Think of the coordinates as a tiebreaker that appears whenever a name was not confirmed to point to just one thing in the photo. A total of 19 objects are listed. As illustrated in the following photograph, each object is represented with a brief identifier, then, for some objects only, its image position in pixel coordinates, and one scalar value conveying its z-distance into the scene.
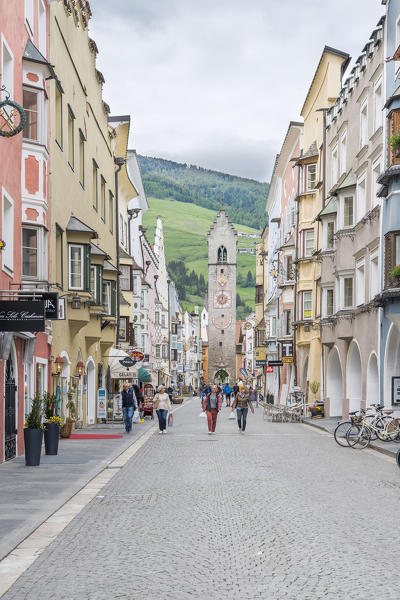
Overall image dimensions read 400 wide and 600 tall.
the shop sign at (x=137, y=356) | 38.44
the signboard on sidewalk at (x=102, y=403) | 36.25
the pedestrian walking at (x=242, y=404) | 28.34
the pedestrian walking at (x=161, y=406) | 29.83
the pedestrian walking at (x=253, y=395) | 69.62
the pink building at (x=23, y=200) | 18.69
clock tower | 140.25
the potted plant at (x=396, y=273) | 22.11
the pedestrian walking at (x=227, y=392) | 68.27
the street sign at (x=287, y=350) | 53.03
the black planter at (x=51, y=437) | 19.97
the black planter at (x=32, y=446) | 17.66
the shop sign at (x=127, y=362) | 36.72
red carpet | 27.00
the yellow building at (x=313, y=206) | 45.56
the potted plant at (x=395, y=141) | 21.55
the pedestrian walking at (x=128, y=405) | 30.08
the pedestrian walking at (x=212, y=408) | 29.39
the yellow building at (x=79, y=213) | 26.45
